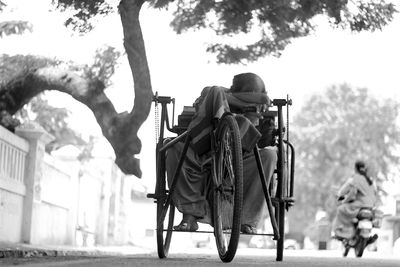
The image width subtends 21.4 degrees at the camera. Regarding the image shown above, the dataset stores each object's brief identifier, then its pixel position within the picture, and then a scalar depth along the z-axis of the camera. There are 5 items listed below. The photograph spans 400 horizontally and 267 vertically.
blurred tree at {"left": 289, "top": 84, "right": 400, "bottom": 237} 56.62
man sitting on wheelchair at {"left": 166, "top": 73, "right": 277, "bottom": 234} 6.92
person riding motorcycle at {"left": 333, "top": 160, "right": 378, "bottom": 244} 16.72
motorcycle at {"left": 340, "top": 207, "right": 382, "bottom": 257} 16.38
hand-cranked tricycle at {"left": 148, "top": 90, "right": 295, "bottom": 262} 6.22
